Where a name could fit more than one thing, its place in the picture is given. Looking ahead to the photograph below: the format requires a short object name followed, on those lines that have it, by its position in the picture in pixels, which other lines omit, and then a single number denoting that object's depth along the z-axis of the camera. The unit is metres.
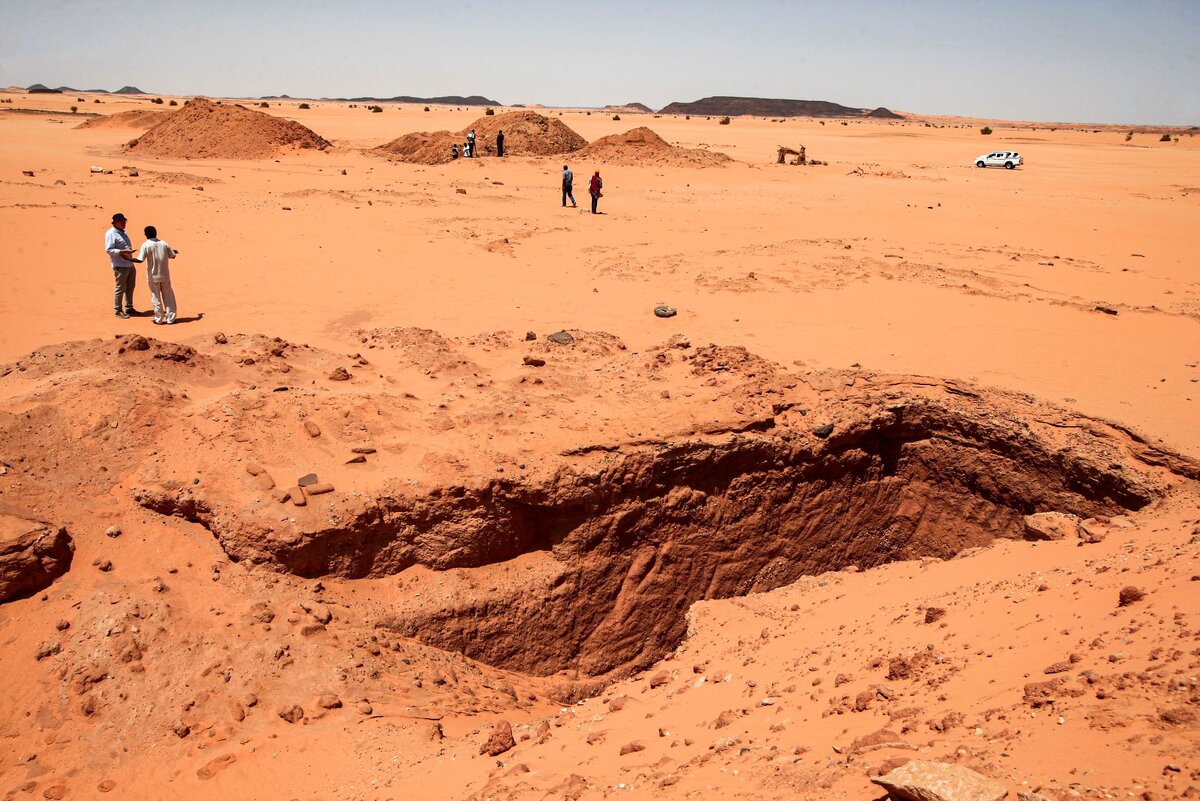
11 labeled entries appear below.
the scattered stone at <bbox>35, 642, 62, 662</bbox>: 4.93
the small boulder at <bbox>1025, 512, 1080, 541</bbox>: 6.29
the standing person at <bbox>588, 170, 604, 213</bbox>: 19.19
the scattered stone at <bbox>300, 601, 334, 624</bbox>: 5.45
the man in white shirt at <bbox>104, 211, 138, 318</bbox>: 9.82
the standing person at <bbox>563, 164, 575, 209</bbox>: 19.80
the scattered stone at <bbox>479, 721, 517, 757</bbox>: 4.37
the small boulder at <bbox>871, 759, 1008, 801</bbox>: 2.71
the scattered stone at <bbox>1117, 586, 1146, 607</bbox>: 4.07
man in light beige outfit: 9.55
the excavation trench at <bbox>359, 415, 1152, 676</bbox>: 6.28
